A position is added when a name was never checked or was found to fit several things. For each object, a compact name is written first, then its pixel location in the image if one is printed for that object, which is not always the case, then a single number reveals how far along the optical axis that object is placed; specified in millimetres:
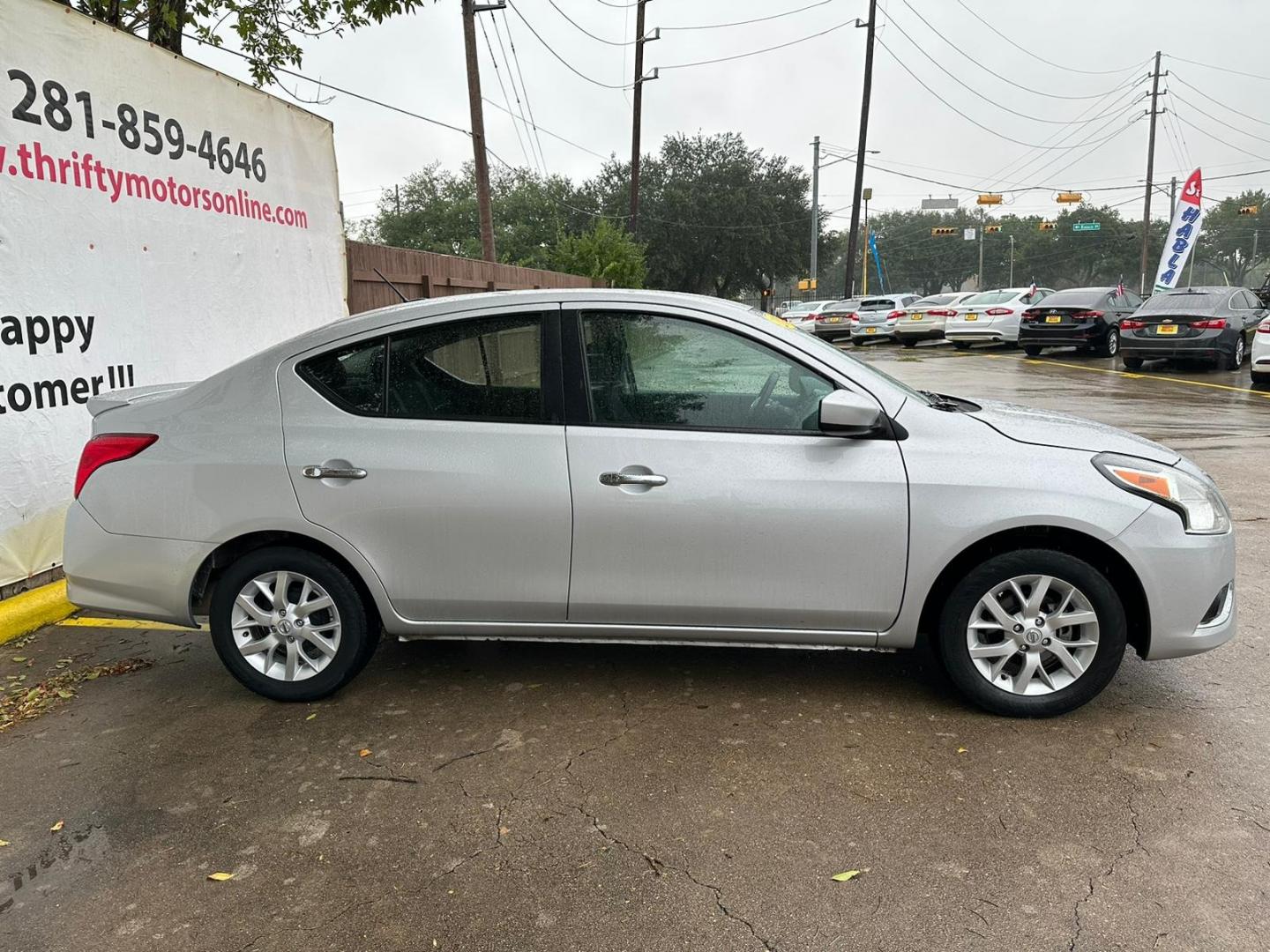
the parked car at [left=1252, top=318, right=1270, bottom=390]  13992
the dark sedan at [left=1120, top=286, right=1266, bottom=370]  16609
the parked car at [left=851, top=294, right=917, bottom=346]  28266
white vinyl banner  4949
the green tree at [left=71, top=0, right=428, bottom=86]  7605
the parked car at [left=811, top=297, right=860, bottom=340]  29531
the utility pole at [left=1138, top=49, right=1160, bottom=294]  49750
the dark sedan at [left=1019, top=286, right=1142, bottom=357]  20547
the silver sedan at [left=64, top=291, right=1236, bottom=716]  3420
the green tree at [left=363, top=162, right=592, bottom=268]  54188
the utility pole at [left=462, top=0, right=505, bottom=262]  17016
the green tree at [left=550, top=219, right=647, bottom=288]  25106
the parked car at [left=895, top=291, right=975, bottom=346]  26156
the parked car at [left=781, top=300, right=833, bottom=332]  31502
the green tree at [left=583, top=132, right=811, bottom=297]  49719
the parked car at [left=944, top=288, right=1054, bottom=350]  23625
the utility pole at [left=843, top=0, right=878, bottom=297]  33812
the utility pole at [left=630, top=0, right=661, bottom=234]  30375
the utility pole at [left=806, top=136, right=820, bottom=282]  46094
